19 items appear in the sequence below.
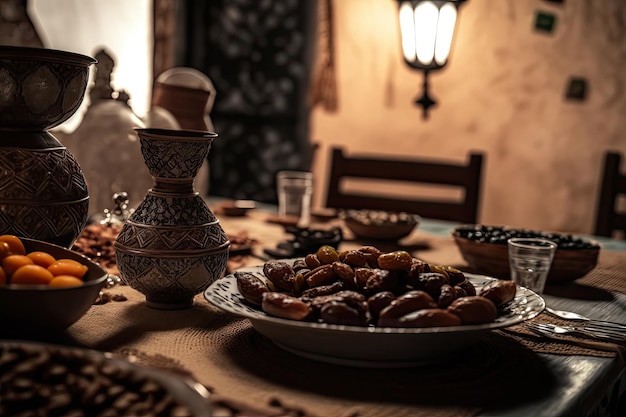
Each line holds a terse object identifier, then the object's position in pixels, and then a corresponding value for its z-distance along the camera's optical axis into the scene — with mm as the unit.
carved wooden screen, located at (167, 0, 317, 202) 3623
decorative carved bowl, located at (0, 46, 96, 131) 959
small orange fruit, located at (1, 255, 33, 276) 796
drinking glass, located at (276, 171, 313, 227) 1802
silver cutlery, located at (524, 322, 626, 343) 960
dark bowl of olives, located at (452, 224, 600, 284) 1272
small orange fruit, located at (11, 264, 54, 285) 783
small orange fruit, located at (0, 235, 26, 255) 870
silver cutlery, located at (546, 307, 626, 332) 1022
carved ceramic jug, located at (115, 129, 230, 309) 953
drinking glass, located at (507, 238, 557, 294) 1162
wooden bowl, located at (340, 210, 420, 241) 1578
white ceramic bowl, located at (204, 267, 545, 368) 757
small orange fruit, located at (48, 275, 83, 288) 787
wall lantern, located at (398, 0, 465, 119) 2818
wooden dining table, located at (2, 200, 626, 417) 710
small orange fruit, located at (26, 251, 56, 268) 845
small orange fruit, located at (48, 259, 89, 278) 824
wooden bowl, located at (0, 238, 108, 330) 749
